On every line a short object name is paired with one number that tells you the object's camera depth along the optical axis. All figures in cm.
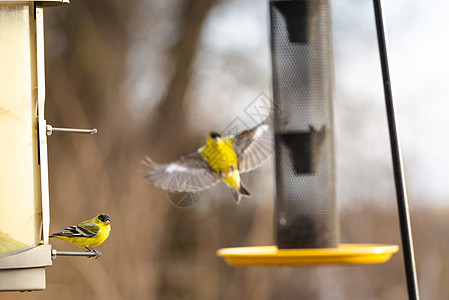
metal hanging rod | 503
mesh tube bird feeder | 711
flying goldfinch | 866
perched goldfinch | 620
